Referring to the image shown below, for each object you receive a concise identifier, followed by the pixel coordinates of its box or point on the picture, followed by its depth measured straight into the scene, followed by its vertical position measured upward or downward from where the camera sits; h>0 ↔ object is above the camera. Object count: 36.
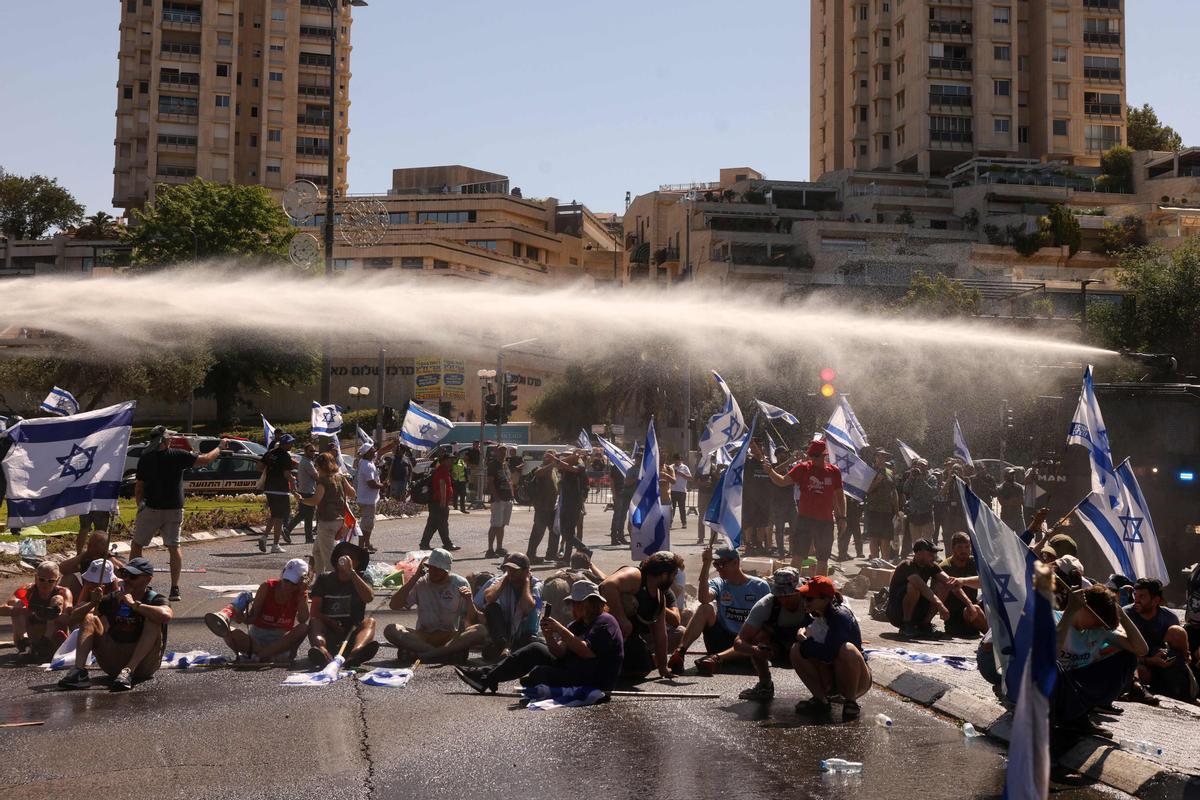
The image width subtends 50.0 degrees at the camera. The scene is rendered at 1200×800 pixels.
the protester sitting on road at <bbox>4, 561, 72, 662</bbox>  10.40 -1.47
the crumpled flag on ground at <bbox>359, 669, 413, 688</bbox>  9.76 -1.83
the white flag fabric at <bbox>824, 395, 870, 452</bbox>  17.89 +0.32
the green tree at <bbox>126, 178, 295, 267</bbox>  60.31 +10.04
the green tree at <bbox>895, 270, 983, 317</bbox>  47.97 +5.81
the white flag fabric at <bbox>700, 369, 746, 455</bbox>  19.98 +0.30
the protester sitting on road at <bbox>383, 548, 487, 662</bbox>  10.72 -1.49
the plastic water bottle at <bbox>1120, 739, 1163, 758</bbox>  7.38 -1.70
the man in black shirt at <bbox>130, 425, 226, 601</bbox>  13.52 -0.60
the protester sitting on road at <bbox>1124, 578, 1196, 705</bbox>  9.11 -1.34
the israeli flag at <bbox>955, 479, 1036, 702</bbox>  6.11 -0.59
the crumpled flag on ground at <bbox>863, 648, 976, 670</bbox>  10.52 -1.74
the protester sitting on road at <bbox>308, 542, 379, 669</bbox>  10.45 -1.47
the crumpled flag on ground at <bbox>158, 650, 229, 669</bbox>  10.40 -1.83
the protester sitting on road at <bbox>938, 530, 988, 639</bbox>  11.89 -1.38
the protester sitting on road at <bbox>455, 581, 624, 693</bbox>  9.18 -1.54
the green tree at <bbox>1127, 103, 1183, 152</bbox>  92.94 +23.42
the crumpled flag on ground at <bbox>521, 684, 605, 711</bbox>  8.95 -1.79
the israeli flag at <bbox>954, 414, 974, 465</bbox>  20.47 +0.07
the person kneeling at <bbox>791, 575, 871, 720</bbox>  8.80 -1.42
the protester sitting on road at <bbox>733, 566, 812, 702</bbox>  9.38 -1.36
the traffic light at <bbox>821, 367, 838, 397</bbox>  21.74 +1.19
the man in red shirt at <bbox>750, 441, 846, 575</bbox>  15.47 -0.65
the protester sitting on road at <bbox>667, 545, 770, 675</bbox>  10.58 -1.29
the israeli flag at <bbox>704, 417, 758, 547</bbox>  13.35 -0.60
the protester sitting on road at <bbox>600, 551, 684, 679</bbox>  9.79 -1.24
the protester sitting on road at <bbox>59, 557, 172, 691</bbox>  9.59 -1.48
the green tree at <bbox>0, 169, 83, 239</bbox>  92.69 +16.41
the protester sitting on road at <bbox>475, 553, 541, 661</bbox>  10.56 -1.37
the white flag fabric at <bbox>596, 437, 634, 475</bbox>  19.31 -0.20
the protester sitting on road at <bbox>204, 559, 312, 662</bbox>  10.52 -1.52
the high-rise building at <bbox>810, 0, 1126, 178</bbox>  83.94 +24.46
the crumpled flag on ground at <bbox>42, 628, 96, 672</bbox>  10.02 -1.73
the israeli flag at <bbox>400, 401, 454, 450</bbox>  20.27 +0.21
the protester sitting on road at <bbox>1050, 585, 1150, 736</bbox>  7.64 -1.23
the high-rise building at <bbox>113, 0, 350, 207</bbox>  86.25 +23.60
